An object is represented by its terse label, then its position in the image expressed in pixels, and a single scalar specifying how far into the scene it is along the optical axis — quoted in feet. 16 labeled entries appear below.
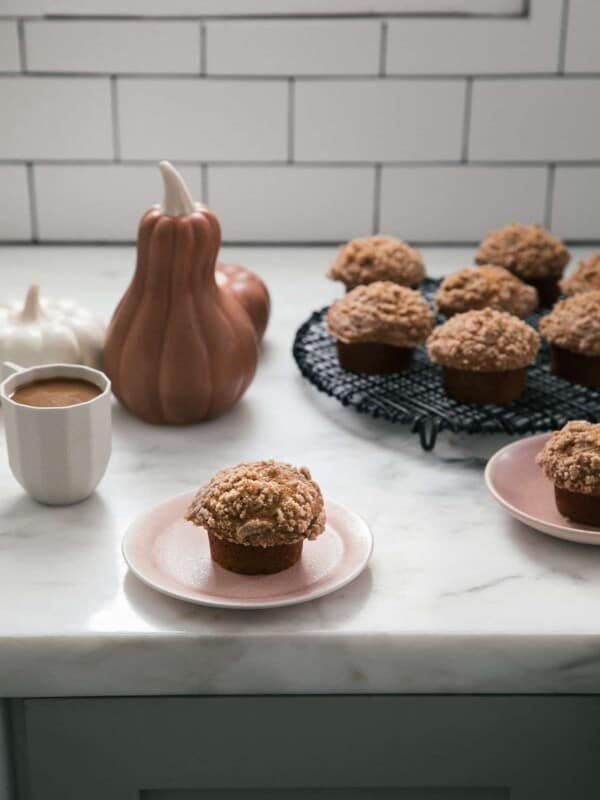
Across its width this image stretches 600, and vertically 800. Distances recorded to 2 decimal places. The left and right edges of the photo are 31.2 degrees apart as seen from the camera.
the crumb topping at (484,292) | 4.21
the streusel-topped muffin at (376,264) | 4.47
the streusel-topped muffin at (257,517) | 2.71
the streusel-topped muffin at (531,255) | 4.61
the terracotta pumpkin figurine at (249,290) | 4.26
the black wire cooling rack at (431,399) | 3.54
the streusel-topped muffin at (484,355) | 3.65
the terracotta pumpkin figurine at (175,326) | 3.59
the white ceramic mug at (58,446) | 3.10
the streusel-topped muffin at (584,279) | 4.33
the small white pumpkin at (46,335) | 3.76
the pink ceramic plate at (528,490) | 2.95
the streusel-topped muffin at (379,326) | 3.87
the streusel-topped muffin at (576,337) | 3.79
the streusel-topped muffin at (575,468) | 2.92
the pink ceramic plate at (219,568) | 2.69
